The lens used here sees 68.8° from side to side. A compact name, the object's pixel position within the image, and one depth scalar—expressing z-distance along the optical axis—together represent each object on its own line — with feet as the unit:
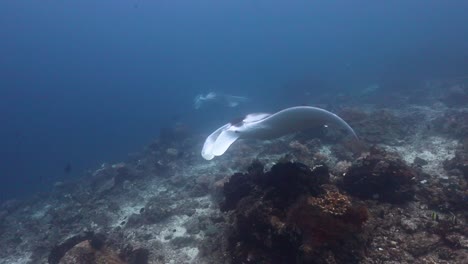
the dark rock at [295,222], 15.87
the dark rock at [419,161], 33.97
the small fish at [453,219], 18.28
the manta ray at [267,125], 24.62
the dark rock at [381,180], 21.31
